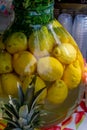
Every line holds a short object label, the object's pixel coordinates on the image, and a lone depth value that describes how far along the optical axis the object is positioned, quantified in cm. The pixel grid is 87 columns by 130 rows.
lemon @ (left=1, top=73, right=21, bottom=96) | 72
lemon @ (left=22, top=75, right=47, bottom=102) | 72
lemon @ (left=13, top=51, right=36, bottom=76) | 72
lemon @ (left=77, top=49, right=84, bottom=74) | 78
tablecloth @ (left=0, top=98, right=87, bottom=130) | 81
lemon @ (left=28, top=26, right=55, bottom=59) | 72
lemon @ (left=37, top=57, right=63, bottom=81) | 72
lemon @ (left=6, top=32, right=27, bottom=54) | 72
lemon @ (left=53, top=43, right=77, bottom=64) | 73
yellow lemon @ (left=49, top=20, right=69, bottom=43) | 75
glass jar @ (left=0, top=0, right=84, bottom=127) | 72
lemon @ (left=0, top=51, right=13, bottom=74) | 72
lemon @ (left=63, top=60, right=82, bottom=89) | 74
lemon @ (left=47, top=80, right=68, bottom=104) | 73
